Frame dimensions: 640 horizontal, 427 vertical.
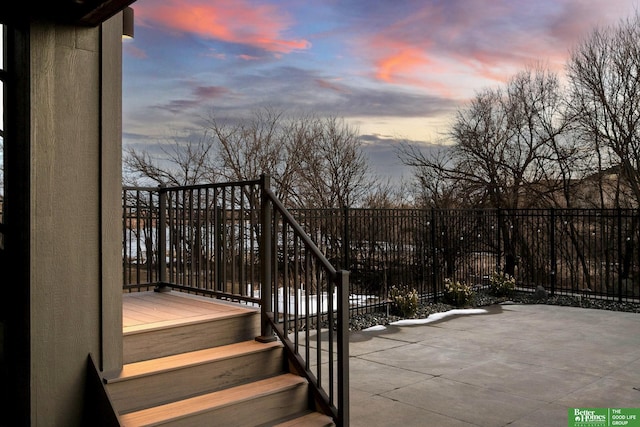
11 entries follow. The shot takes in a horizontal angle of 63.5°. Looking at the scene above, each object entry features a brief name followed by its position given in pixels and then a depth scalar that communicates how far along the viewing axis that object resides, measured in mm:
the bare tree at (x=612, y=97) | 10562
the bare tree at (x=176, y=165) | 13086
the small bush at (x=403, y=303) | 7637
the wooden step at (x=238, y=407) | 2941
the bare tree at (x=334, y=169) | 12883
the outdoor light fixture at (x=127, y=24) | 3545
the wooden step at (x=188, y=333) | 3355
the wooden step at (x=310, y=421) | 3260
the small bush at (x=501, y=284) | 9516
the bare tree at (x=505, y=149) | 12242
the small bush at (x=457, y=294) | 8578
